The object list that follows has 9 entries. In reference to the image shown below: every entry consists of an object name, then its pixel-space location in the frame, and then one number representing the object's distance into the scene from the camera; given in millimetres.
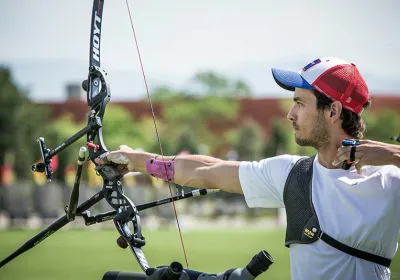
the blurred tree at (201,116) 61906
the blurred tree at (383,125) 48125
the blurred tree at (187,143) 42131
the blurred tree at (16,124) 47531
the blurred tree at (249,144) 45947
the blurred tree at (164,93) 67250
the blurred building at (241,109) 64500
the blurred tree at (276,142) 43891
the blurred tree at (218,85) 72062
